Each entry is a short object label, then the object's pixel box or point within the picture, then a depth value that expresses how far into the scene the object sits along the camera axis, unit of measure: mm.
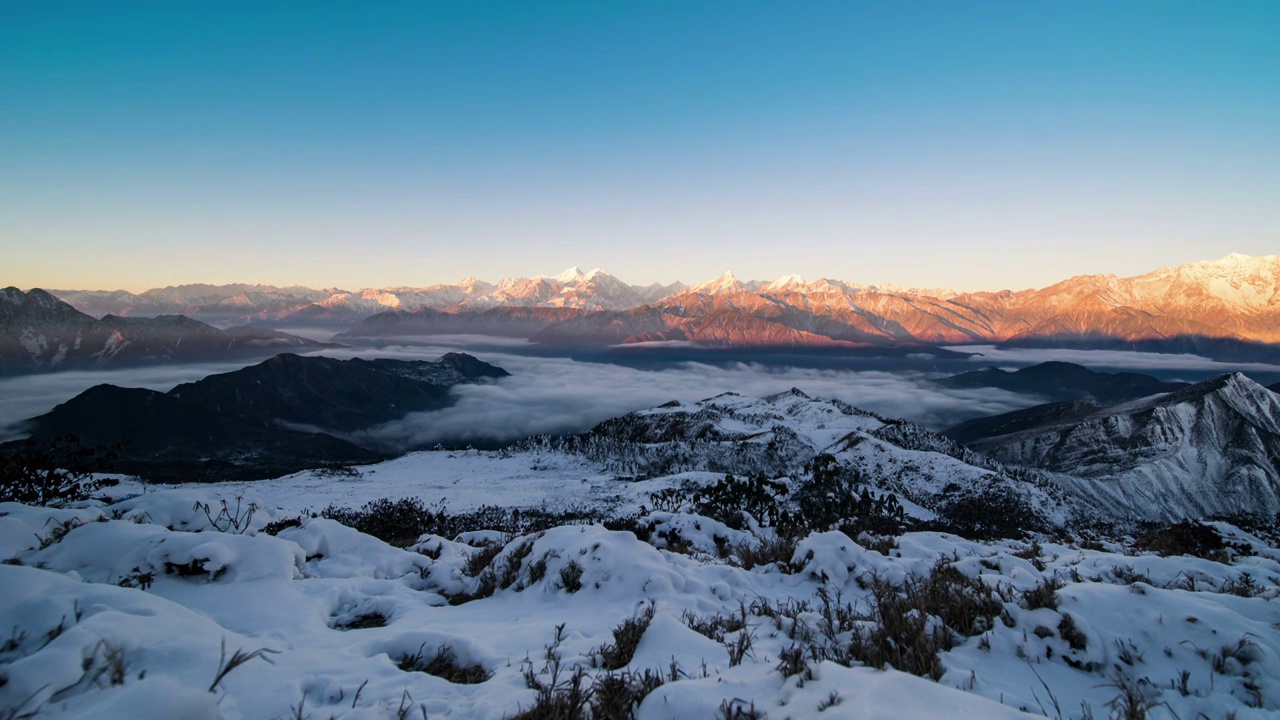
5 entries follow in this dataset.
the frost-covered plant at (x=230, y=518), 10188
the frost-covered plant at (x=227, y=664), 3045
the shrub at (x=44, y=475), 11688
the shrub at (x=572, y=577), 7578
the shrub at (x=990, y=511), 99375
